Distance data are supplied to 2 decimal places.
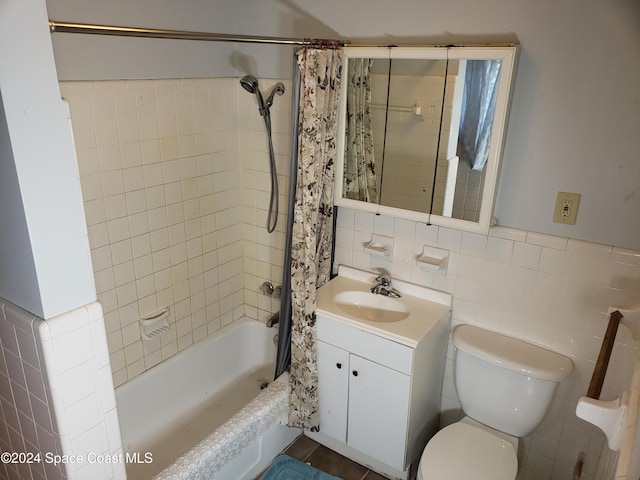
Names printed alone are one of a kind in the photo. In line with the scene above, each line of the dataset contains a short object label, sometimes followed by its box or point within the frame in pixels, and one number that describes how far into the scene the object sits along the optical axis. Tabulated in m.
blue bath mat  2.22
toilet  1.82
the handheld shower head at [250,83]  2.31
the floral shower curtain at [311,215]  1.92
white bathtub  2.00
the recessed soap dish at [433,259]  2.09
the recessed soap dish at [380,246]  2.23
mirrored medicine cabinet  1.80
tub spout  2.70
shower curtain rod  1.29
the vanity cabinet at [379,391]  1.98
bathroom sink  2.21
